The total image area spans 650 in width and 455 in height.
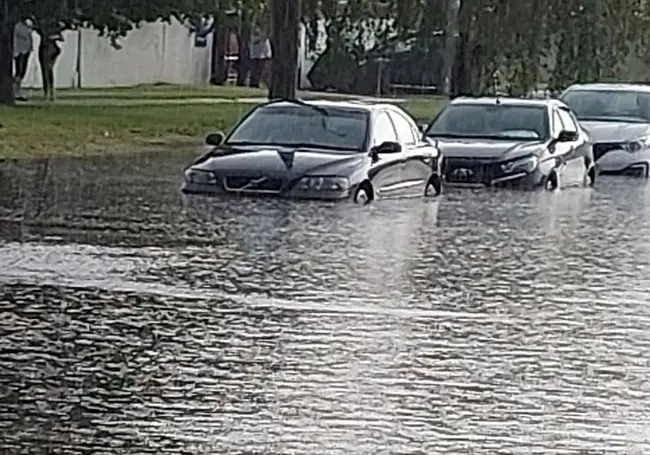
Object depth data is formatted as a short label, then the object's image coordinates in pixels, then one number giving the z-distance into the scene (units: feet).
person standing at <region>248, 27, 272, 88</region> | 205.05
